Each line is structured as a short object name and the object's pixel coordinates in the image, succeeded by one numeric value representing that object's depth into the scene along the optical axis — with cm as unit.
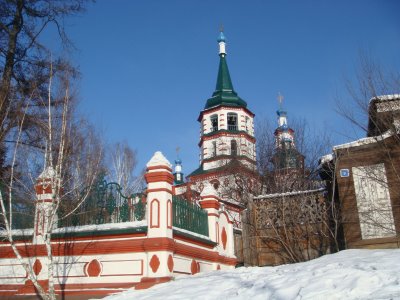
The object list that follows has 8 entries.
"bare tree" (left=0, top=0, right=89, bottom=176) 1369
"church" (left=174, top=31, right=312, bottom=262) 2569
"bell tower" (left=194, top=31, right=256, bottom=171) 3875
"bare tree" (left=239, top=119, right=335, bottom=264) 1345
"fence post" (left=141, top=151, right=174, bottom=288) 959
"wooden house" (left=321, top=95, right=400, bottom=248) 1168
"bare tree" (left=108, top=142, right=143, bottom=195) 2751
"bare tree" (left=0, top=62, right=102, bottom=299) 940
